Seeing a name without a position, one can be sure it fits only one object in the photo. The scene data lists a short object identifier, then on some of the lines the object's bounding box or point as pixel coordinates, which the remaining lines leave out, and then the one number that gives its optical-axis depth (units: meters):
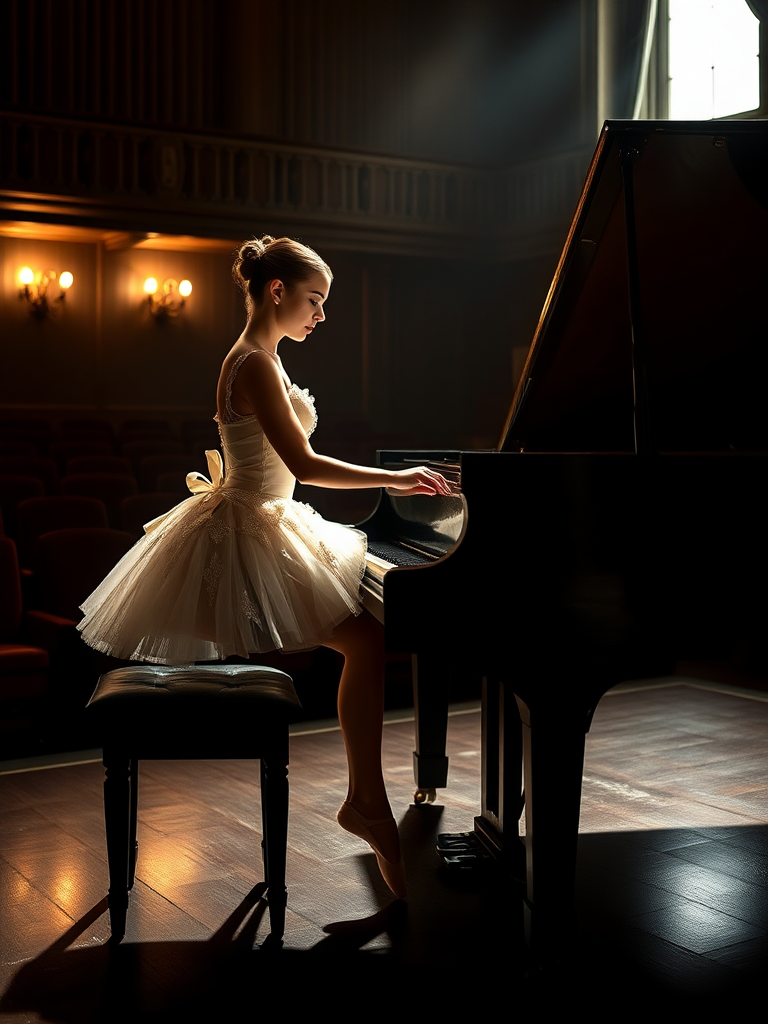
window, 9.48
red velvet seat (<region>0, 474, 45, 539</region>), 6.52
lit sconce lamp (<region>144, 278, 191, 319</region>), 11.52
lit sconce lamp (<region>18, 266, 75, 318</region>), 10.92
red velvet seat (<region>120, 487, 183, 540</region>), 5.46
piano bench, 2.48
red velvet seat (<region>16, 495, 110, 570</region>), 5.41
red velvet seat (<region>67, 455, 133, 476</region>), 7.58
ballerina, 2.61
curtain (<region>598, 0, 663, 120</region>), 9.84
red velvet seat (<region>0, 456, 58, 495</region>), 7.59
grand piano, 2.25
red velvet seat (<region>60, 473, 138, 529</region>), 6.62
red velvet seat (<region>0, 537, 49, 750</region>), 4.16
